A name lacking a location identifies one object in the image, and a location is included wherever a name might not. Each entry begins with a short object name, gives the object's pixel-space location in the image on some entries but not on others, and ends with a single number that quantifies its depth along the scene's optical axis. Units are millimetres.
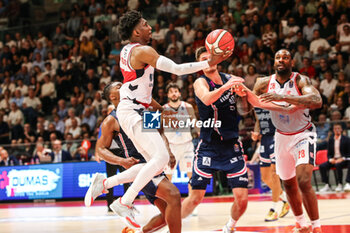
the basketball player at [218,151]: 6250
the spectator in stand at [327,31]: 15617
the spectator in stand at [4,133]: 18311
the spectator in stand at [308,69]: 14896
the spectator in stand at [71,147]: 14508
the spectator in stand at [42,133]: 17375
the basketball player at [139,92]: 5332
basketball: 5414
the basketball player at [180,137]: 10211
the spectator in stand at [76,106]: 18172
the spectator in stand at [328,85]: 14340
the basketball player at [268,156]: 8828
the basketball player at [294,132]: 6129
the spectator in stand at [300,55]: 15257
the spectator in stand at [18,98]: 19625
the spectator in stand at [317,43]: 15367
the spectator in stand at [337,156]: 12805
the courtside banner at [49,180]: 14000
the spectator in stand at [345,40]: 15031
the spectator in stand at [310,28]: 15695
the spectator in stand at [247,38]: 16312
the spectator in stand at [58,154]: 14453
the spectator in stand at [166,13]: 18266
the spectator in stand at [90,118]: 17250
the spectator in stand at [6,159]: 14930
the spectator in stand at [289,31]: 15695
